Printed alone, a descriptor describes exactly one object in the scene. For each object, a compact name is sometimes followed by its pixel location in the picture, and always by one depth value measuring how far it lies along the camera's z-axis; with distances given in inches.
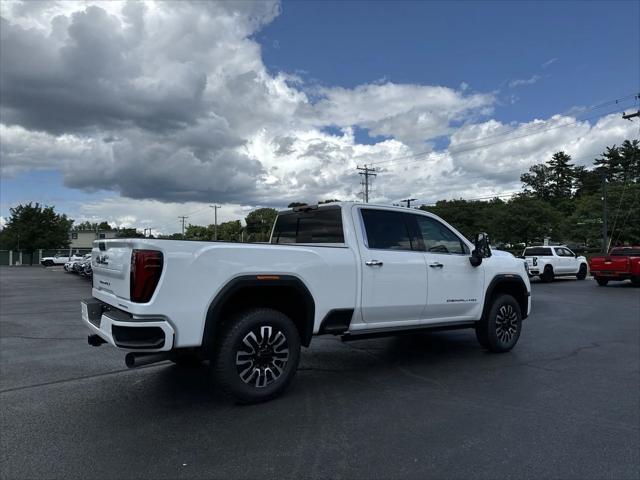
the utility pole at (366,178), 2568.9
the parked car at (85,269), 1064.8
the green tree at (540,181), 3832.9
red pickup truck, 767.1
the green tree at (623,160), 3112.7
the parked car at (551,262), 872.3
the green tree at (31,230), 2544.0
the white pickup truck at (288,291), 153.9
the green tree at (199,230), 4320.4
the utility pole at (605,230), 1460.0
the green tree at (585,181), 3309.5
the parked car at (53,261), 2295.8
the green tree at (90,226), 5733.3
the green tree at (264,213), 4353.6
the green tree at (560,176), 3742.6
